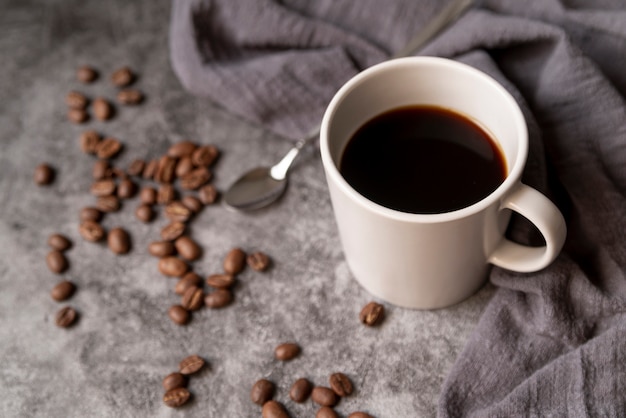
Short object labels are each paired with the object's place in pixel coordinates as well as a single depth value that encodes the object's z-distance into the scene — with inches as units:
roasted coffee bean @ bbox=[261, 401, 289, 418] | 18.7
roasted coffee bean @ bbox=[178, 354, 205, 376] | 19.3
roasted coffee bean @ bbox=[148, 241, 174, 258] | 20.4
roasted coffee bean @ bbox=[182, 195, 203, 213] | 20.8
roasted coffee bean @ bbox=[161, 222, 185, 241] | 20.6
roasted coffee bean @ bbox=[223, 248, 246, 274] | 20.2
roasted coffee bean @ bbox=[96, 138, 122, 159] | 21.5
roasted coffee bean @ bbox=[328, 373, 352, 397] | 19.0
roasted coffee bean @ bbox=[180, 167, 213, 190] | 21.0
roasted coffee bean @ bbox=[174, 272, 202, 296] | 20.1
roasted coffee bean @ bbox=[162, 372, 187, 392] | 19.1
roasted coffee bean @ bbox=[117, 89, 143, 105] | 22.1
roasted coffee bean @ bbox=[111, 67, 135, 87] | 22.3
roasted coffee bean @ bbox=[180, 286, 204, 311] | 19.9
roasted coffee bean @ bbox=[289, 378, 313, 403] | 19.0
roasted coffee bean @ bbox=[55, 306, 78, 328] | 20.0
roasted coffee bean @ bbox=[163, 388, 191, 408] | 19.0
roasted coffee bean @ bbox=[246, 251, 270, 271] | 20.2
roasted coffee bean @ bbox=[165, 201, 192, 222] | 20.7
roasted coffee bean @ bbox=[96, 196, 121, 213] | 21.0
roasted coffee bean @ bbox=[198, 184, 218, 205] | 20.9
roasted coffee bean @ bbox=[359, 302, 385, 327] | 19.5
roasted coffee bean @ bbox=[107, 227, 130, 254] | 20.5
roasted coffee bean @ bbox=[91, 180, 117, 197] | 21.1
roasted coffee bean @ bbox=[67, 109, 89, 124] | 22.0
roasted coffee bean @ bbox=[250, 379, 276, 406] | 19.0
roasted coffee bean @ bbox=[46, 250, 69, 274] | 20.4
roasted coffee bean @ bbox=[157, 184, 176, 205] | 21.0
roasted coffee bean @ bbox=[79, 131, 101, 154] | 21.6
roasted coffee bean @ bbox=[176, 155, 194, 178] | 21.2
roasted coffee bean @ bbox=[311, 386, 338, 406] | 18.8
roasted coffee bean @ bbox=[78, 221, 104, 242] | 20.7
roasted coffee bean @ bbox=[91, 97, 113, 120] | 22.0
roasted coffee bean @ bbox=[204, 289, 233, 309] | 19.8
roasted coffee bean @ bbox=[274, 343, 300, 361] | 19.3
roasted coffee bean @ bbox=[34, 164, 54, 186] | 21.3
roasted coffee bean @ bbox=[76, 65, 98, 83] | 22.5
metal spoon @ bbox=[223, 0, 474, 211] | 20.6
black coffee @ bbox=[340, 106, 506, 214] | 17.7
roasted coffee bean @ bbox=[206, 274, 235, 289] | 20.0
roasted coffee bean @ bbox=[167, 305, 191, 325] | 19.7
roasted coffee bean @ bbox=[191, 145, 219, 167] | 21.2
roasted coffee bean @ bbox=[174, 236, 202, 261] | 20.4
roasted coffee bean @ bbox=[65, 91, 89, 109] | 22.2
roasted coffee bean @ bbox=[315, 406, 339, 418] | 18.7
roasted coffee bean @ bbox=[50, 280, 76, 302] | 20.1
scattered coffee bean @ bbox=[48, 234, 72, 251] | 20.6
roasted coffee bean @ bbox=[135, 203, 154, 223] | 20.8
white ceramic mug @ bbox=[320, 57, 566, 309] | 16.9
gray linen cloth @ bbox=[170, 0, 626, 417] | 18.4
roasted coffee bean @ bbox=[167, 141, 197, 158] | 21.3
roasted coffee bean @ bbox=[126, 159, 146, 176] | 21.3
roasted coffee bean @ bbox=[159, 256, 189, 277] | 20.2
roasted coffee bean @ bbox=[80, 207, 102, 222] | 20.9
